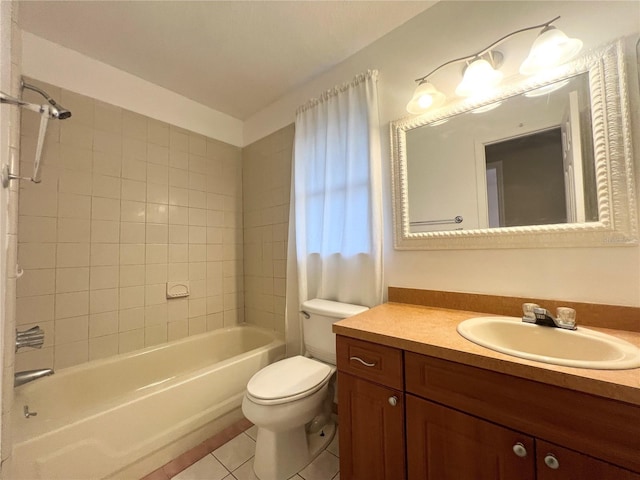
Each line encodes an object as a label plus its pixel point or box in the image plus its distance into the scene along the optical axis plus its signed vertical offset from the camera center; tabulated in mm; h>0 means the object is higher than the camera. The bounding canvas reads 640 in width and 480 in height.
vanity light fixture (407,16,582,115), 986 +777
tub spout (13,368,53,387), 888 -428
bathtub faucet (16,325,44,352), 907 -300
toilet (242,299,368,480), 1179 -742
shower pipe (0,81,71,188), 592 +356
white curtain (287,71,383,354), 1517 +317
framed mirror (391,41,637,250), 932 +353
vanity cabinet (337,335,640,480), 604 -516
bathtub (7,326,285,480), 1063 -829
